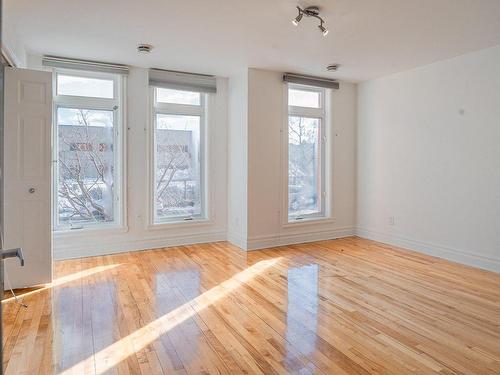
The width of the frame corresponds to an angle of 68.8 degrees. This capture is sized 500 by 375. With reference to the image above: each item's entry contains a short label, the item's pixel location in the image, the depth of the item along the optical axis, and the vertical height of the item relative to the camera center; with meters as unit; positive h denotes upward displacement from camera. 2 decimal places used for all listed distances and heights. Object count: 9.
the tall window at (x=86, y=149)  4.54 +0.45
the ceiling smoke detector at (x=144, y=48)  3.99 +1.51
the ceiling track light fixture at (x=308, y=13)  3.06 +1.47
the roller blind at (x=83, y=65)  4.34 +1.46
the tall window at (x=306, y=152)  5.50 +0.50
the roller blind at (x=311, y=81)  5.14 +1.52
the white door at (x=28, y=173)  3.34 +0.10
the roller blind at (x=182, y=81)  4.91 +1.44
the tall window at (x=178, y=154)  5.10 +0.43
